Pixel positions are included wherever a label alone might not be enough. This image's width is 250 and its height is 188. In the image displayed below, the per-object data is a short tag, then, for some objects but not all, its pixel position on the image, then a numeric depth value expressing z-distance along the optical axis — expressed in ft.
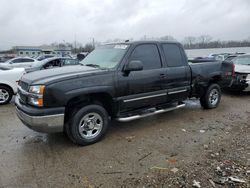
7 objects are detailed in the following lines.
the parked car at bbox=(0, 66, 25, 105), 23.95
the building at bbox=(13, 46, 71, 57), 242.78
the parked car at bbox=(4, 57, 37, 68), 62.12
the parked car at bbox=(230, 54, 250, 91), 26.32
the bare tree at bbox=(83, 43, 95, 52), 279.55
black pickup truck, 12.12
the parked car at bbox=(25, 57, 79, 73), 37.11
